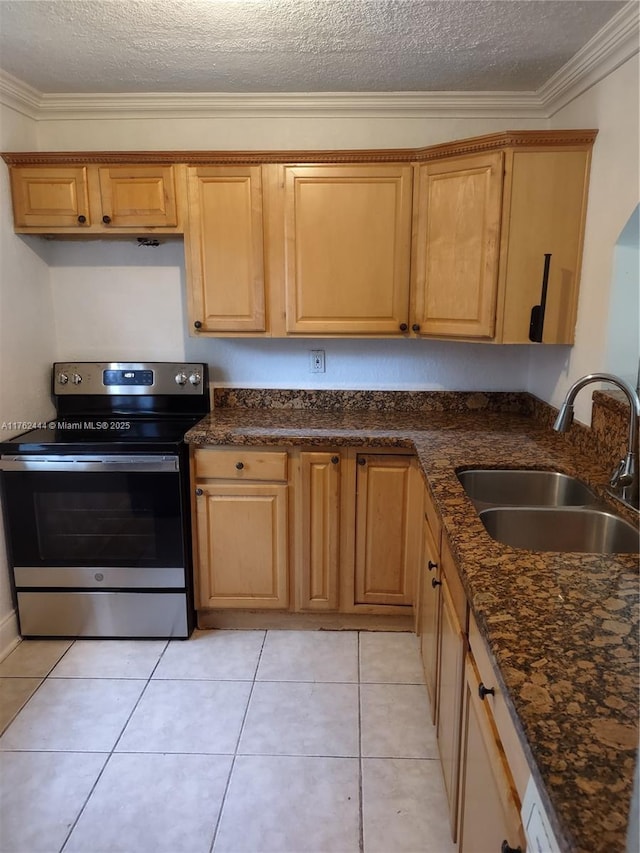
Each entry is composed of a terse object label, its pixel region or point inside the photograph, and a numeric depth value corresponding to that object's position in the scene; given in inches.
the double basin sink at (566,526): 61.2
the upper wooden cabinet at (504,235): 86.0
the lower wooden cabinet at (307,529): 94.8
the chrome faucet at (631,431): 56.3
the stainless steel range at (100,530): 93.0
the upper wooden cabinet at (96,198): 96.6
